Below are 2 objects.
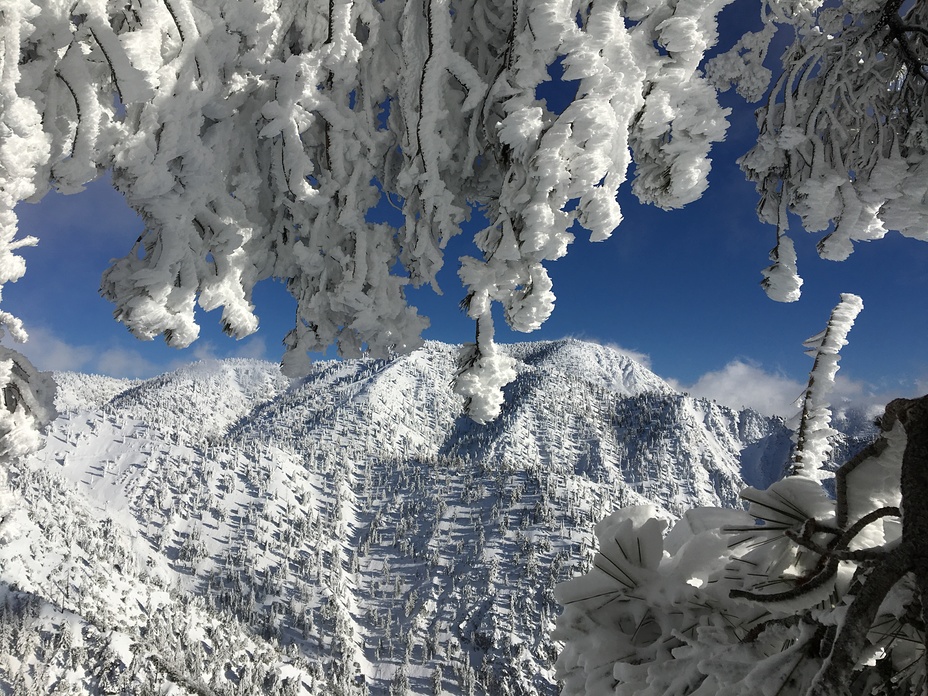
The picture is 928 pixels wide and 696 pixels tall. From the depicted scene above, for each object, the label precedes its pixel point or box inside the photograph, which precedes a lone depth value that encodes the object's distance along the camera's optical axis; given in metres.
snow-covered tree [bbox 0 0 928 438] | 1.70
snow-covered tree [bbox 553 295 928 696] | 0.76
